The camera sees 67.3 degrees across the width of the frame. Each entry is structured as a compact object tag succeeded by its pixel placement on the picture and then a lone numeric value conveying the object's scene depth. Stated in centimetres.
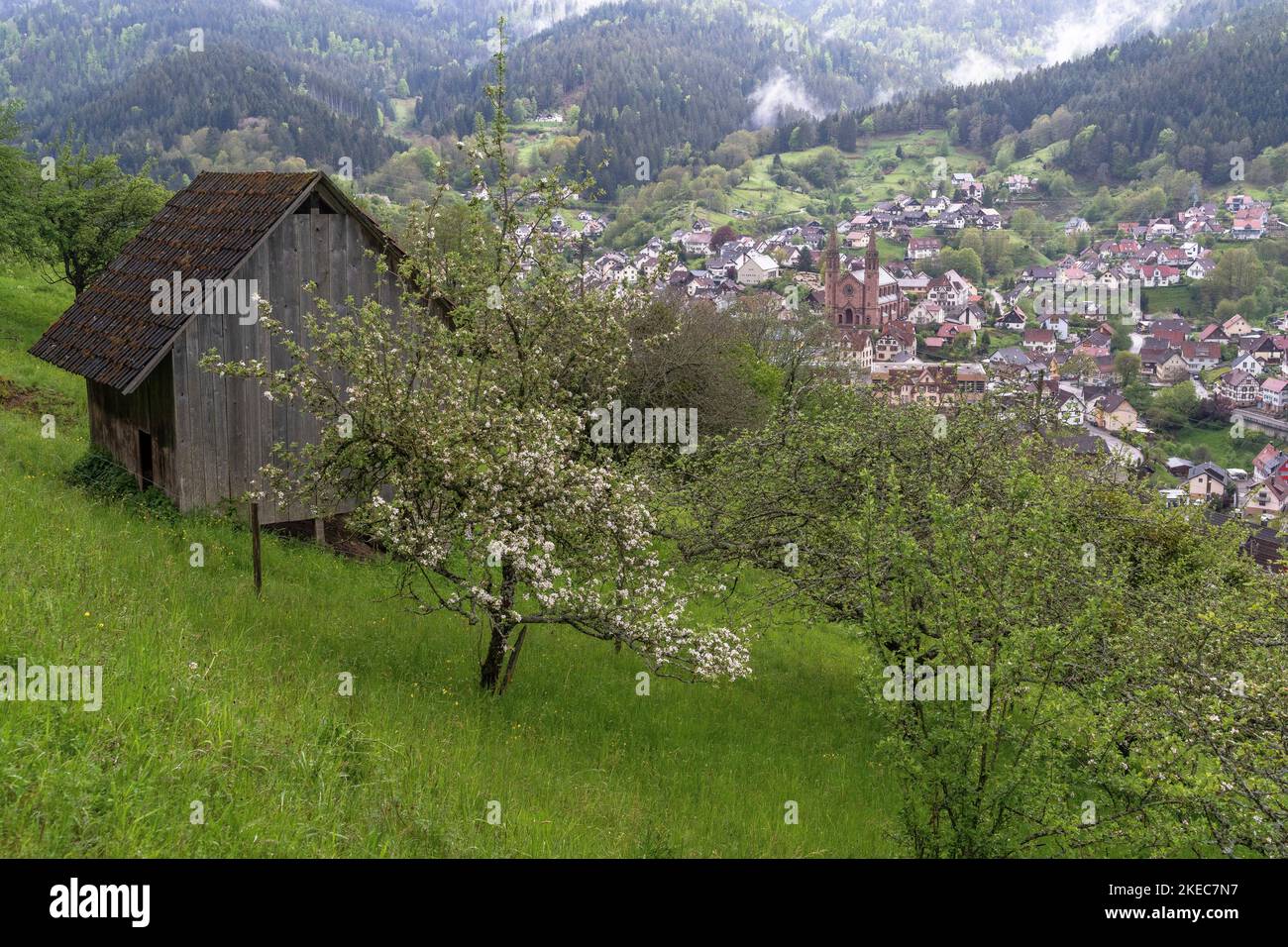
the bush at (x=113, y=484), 1773
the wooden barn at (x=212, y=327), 1750
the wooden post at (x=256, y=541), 1399
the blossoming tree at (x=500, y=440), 1167
